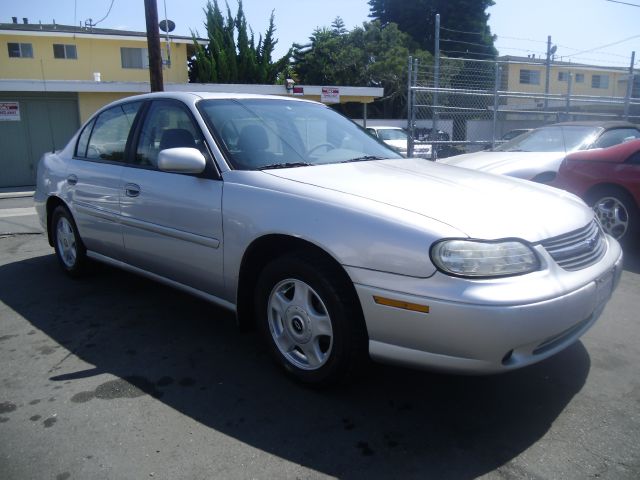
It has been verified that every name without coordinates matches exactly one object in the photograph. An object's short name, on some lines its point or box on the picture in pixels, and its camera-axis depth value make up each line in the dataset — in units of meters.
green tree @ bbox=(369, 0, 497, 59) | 49.16
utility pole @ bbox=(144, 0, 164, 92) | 11.15
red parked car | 5.70
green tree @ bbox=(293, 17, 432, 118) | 36.28
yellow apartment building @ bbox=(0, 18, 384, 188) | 15.41
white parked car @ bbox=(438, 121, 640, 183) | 7.00
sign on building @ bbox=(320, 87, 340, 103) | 16.59
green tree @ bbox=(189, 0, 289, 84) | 27.22
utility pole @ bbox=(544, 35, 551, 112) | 12.21
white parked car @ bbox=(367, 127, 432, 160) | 17.64
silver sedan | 2.44
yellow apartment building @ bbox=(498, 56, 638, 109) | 38.69
